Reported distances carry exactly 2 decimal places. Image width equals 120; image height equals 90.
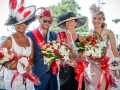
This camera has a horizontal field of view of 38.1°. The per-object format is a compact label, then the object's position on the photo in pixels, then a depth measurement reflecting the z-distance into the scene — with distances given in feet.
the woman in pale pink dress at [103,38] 5.48
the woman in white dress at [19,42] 5.17
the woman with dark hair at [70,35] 5.74
